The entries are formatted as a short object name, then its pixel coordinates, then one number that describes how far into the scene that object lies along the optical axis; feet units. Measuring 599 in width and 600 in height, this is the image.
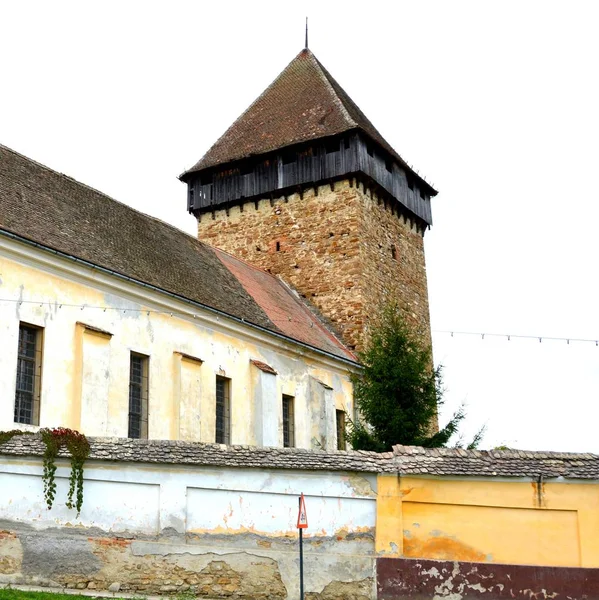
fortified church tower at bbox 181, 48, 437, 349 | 112.27
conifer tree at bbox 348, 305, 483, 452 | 77.71
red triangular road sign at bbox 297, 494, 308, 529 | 40.73
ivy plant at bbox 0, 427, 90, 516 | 43.98
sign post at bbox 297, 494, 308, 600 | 40.73
